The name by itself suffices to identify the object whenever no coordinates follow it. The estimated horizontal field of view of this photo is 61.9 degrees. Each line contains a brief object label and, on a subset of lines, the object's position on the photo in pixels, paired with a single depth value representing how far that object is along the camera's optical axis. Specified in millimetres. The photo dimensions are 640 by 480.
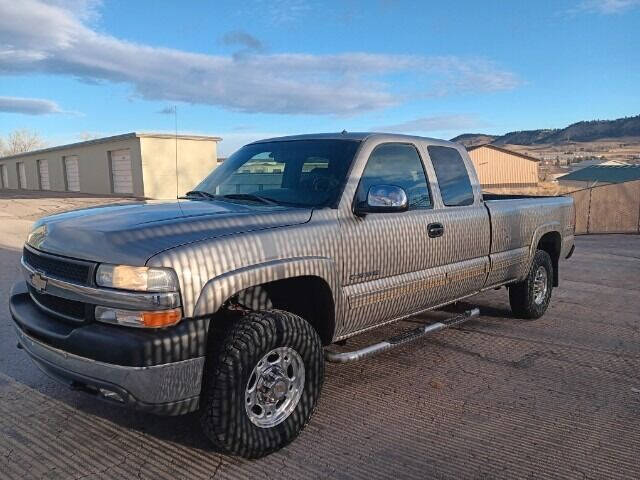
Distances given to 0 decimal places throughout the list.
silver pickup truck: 2646
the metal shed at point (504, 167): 63728
